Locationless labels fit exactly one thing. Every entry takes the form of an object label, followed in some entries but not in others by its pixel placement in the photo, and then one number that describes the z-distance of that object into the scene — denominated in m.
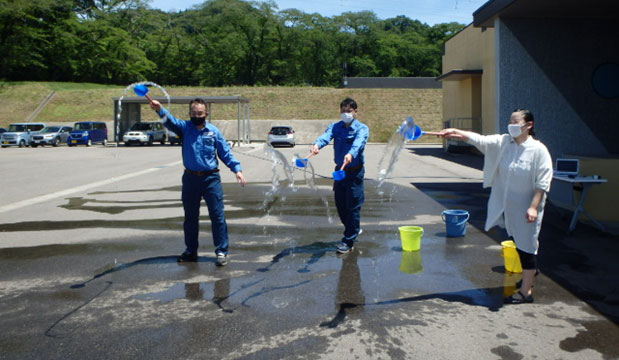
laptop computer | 8.55
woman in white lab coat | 4.98
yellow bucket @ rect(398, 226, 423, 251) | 7.33
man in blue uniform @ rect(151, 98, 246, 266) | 6.50
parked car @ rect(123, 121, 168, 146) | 39.19
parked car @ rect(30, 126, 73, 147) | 39.94
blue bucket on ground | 8.29
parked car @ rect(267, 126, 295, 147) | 39.66
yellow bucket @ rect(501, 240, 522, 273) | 6.27
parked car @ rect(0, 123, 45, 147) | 39.34
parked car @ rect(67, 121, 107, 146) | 40.11
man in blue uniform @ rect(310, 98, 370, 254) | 7.01
